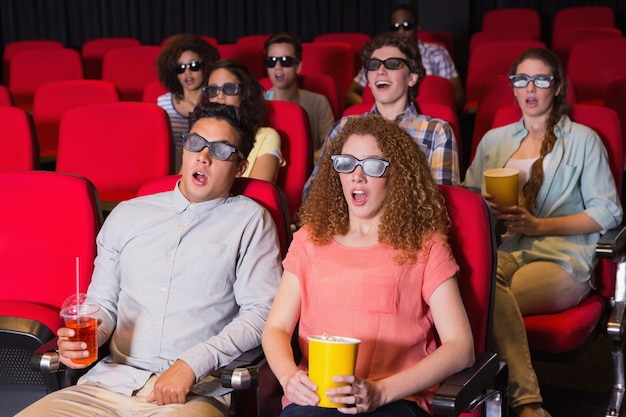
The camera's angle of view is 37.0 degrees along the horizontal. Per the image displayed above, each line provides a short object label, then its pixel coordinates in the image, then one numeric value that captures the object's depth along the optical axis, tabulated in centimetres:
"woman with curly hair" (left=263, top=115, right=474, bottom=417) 201
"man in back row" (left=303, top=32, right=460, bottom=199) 315
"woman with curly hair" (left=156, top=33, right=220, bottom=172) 438
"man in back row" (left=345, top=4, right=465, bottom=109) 546
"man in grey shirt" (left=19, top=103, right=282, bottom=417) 215
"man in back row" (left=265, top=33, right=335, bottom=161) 432
